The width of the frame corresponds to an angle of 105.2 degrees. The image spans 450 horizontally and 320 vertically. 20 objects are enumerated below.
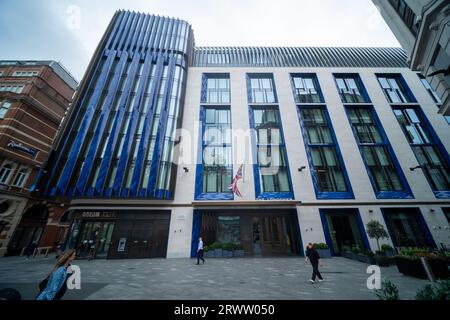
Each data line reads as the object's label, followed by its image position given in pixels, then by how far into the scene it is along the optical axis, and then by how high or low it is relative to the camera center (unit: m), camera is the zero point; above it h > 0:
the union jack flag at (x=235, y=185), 15.13 +4.07
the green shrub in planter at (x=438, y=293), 3.79 -1.28
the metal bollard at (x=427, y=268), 7.10 -1.43
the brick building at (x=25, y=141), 19.06 +11.05
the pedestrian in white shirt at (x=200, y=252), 12.39 -1.14
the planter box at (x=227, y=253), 15.45 -1.56
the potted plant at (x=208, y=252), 15.42 -1.41
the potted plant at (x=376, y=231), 12.96 +0.12
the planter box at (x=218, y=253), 15.40 -1.50
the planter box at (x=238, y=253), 15.56 -1.54
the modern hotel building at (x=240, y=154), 16.03 +7.88
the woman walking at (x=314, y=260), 8.02 -1.16
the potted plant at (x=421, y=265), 8.55 -1.58
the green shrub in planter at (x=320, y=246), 14.95 -1.01
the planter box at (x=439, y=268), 8.53 -1.68
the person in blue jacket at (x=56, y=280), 3.40 -0.82
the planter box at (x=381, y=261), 11.83 -1.79
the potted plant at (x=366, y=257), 12.18 -1.61
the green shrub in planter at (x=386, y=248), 13.77 -1.14
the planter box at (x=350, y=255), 13.72 -1.69
